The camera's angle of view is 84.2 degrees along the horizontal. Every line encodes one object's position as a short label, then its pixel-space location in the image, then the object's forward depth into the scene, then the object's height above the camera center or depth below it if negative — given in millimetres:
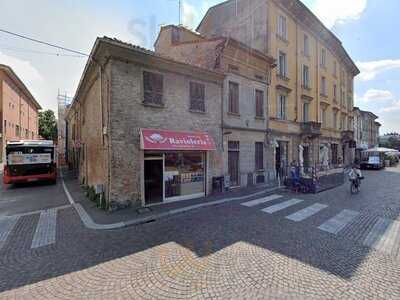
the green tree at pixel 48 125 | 50081 +6013
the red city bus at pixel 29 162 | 13453 -721
